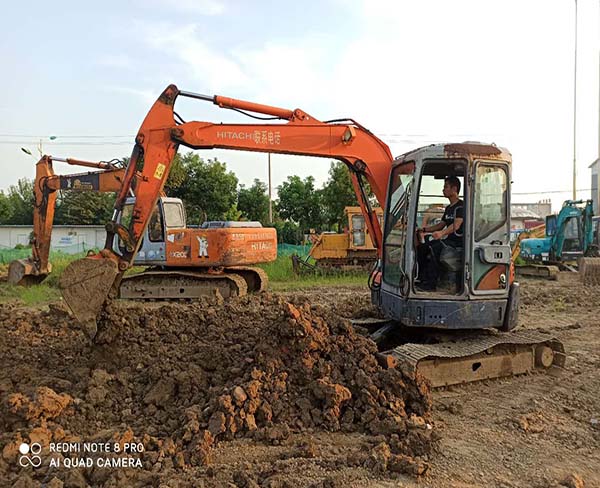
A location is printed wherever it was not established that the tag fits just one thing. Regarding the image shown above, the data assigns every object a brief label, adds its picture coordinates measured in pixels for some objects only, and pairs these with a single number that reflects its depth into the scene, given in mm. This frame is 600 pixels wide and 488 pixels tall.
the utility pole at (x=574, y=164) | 32206
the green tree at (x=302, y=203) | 34031
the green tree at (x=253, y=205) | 35656
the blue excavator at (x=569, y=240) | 17594
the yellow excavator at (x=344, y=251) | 16188
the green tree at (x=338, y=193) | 29094
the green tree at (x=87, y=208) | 42828
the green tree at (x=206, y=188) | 29531
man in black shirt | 5480
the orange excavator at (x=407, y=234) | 5316
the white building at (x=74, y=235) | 39875
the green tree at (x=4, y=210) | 45906
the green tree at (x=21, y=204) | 49250
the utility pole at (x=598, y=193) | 44947
